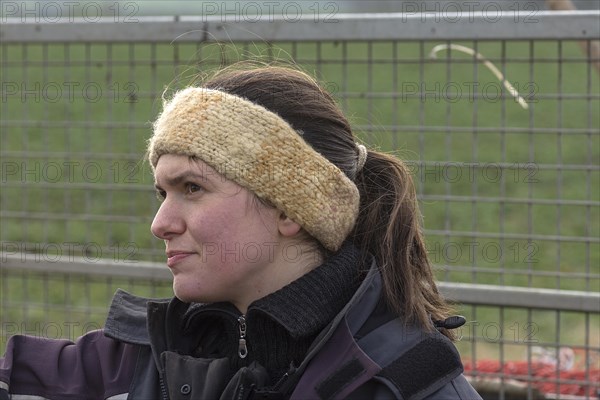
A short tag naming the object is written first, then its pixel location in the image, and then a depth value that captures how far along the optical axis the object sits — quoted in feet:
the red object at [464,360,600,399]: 25.50
